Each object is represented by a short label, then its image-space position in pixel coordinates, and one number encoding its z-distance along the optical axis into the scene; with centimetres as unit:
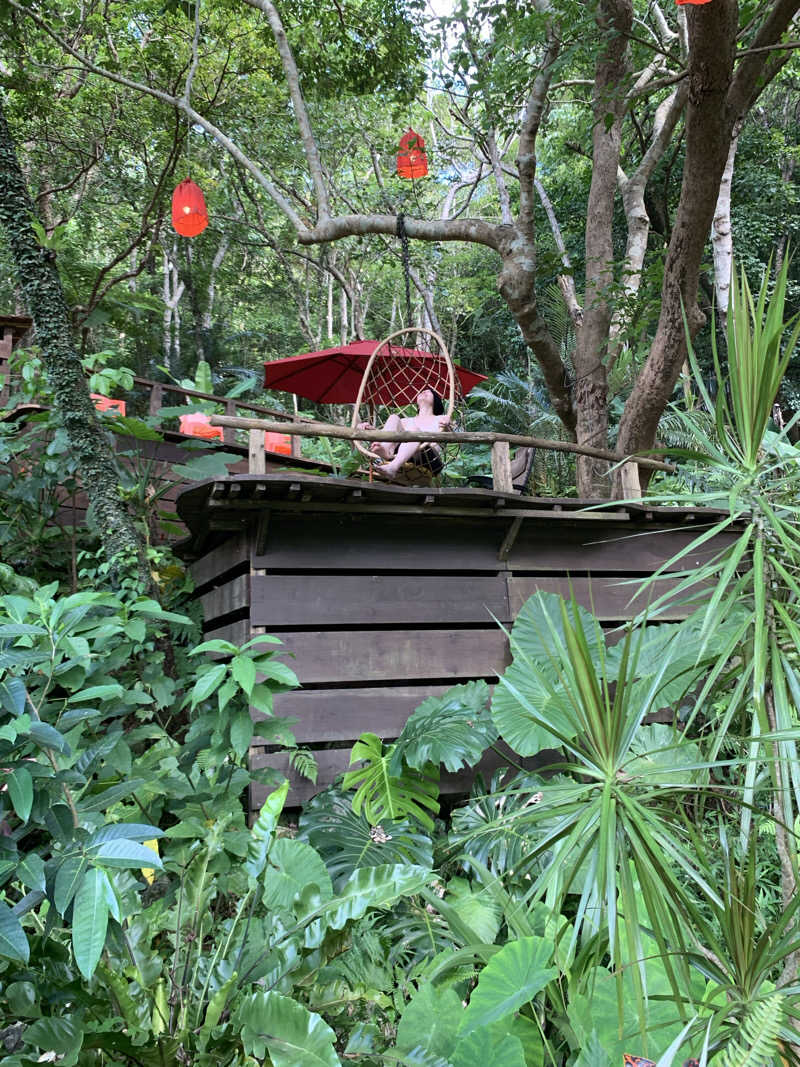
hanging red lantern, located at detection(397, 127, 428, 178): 581
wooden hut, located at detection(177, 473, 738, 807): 355
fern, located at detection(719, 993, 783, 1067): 84
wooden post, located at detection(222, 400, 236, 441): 710
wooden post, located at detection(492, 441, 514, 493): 397
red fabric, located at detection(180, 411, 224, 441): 625
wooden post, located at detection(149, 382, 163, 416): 704
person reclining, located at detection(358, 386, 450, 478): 419
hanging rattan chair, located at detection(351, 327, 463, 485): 436
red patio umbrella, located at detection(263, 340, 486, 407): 501
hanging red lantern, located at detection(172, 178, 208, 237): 510
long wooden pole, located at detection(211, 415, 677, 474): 322
